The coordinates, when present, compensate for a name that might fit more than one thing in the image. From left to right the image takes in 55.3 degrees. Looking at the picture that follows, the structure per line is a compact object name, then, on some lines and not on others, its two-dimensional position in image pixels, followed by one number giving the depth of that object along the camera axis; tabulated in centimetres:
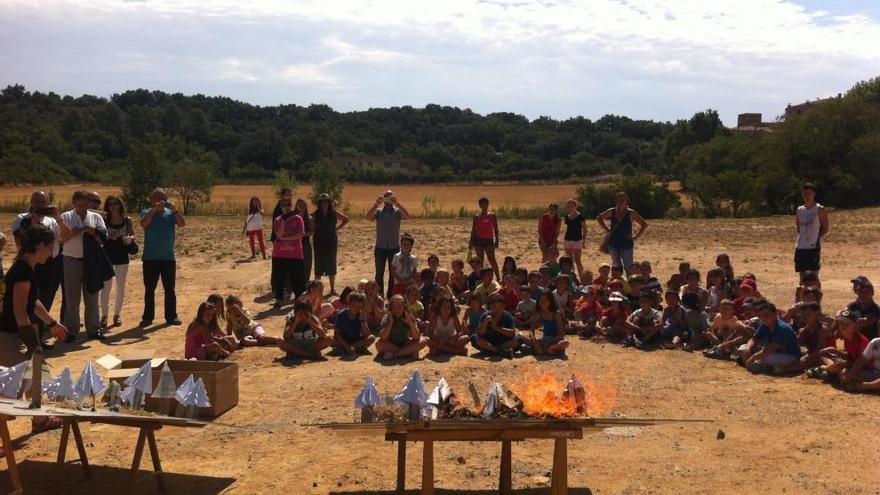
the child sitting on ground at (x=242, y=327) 1140
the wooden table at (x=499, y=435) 552
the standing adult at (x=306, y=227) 1429
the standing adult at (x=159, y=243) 1229
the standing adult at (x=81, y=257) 1116
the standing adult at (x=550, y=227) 1548
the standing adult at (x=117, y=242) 1207
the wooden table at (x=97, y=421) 562
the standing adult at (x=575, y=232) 1527
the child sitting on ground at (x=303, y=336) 1061
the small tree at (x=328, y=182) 3938
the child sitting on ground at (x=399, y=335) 1061
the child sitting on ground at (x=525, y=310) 1230
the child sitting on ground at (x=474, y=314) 1130
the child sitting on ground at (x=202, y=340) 1004
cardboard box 816
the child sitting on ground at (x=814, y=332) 984
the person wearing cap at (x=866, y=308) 970
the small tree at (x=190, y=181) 4066
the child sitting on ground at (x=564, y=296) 1258
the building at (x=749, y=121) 12575
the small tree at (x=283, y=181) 3824
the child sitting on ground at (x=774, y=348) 970
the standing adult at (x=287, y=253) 1382
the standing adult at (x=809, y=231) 1248
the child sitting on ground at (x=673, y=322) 1137
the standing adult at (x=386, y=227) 1412
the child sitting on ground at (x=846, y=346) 903
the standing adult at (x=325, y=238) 1458
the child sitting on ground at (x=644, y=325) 1140
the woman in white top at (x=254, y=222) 1973
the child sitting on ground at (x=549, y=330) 1083
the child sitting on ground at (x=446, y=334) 1086
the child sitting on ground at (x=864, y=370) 886
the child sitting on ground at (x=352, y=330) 1089
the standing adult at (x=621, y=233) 1394
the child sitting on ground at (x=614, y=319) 1177
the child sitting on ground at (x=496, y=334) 1081
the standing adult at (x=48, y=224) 941
